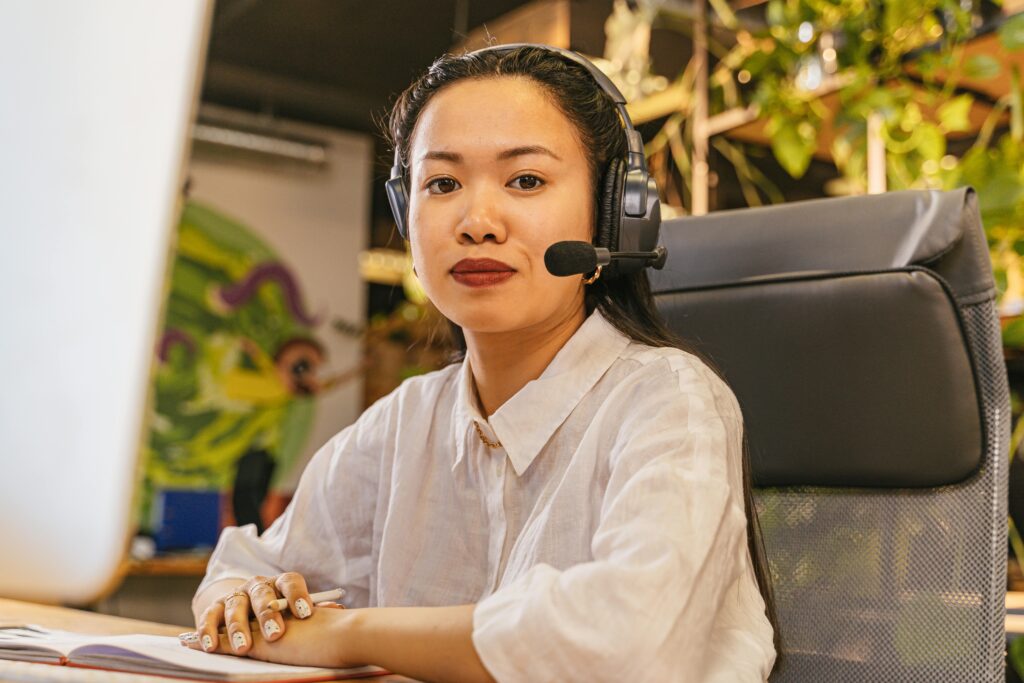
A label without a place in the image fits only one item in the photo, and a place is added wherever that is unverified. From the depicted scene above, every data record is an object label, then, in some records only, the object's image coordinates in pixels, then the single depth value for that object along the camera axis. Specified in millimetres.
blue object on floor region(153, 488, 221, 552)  5129
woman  660
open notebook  630
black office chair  915
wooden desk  912
